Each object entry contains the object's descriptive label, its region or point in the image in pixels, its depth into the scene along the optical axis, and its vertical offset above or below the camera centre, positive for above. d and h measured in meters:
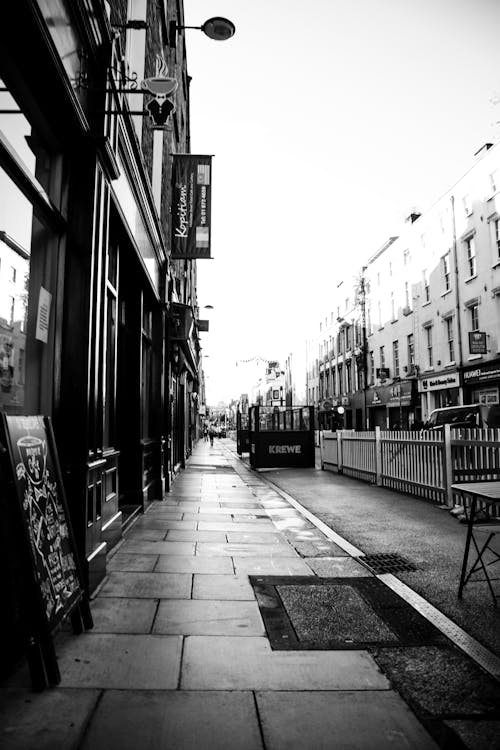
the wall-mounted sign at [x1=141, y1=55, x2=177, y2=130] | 5.28 +3.45
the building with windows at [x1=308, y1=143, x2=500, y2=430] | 22.58 +6.17
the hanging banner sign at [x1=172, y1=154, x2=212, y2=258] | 11.90 +5.08
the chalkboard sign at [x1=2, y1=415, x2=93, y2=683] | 2.60 -0.58
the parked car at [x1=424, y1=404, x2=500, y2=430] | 15.14 +0.19
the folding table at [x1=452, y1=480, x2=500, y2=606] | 3.80 -0.63
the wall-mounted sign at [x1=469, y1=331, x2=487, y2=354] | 21.91 +3.39
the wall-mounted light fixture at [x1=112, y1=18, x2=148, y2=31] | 6.04 +5.25
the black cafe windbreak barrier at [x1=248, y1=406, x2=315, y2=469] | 17.14 -0.47
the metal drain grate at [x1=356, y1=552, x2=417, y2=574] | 5.05 -1.44
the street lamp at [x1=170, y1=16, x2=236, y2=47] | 7.03 +5.51
